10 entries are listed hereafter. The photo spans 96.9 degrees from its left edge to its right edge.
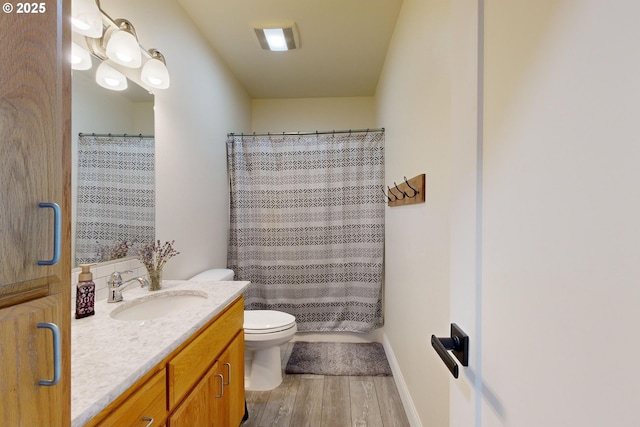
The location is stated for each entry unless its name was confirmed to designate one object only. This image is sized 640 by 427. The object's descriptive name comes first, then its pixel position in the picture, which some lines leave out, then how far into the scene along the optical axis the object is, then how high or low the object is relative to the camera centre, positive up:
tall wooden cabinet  0.42 +0.00
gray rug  2.21 -1.21
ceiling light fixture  2.08 +1.37
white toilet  1.86 -0.83
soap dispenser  1.04 -0.30
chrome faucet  1.22 -0.32
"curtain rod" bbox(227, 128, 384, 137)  2.60 +0.76
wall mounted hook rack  1.43 +0.14
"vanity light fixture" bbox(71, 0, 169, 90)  1.12 +0.74
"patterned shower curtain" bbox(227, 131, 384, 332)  2.64 -0.09
